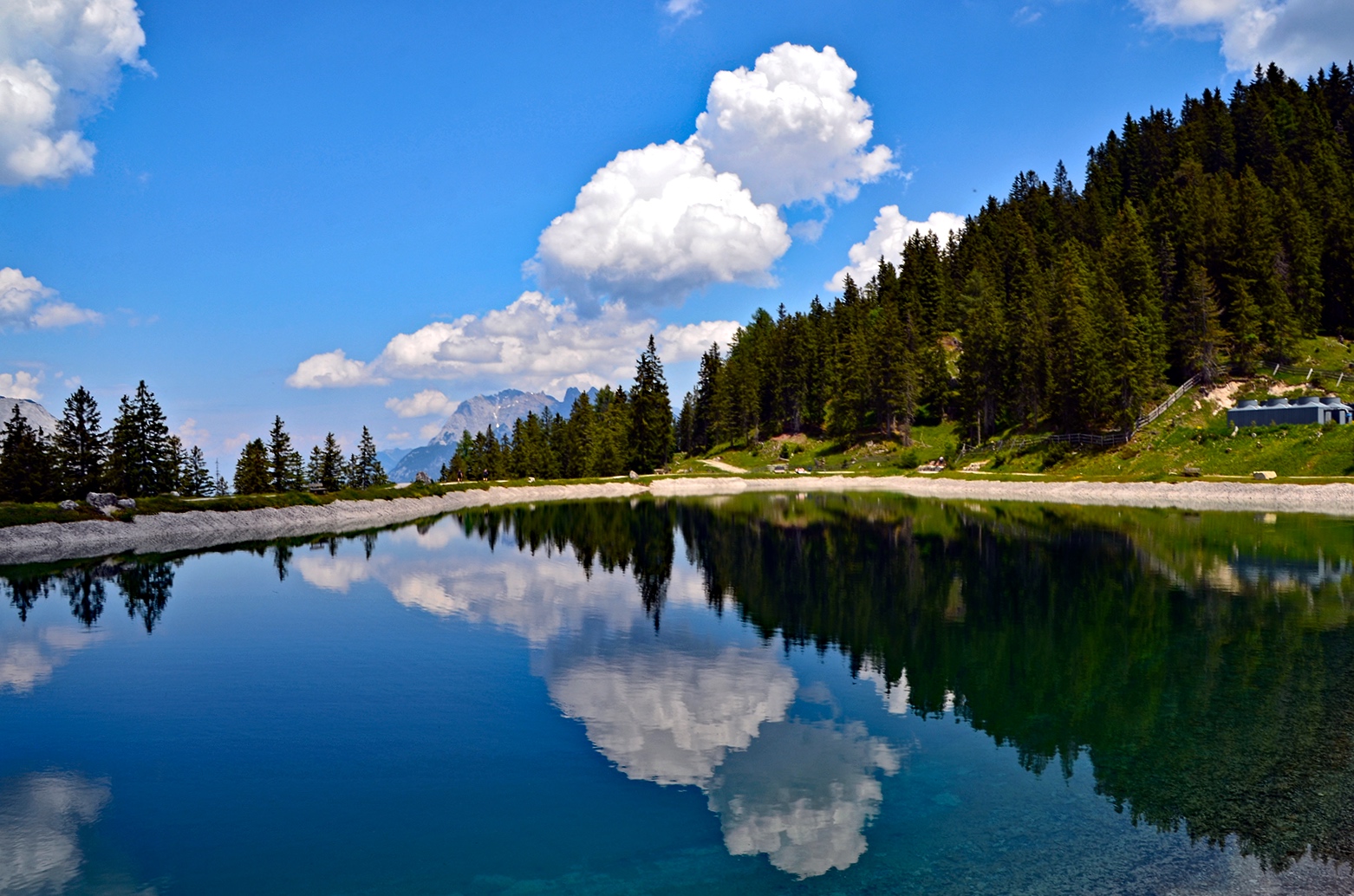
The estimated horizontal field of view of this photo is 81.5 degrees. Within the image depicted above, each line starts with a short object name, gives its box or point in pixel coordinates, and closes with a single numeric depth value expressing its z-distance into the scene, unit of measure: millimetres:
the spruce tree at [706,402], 173125
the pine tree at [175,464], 100125
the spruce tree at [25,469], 77688
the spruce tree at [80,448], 84438
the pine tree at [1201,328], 96375
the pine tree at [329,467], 126062
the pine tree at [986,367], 119375
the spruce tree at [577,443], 146875
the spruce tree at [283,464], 113562
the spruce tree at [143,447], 93312
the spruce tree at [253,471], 109562
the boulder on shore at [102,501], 69125
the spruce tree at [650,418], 140625
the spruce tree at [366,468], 143250
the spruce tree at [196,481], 116962
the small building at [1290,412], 79625
